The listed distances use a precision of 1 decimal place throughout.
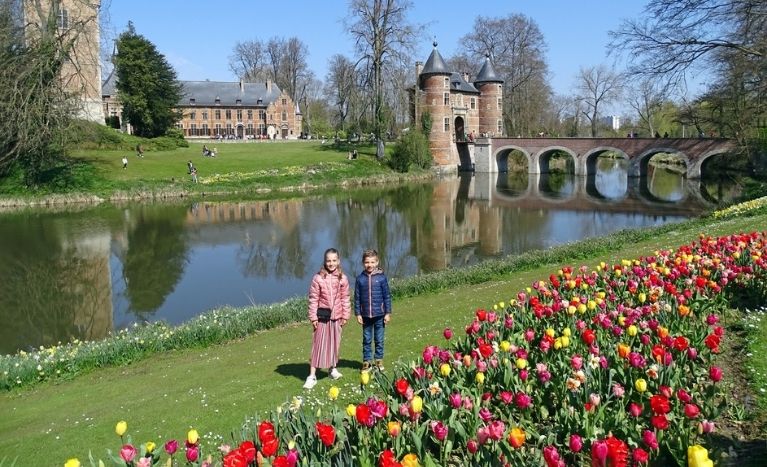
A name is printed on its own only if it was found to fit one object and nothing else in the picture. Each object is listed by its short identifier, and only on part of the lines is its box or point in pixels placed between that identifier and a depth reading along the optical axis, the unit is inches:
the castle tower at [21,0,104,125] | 1136.8
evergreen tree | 1648.6
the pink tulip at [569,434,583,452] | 121.8
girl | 235.9
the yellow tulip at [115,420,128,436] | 134.6
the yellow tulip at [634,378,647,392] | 148.3
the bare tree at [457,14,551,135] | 2129.7
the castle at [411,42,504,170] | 1894.7
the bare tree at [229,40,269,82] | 2839.6
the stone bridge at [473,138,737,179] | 1555.1
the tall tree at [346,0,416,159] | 1552.7
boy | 239.9
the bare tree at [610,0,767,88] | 713.6
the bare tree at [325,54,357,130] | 1594.5
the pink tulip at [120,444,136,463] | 122.3
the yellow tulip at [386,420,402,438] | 133.0
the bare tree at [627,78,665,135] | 793.6
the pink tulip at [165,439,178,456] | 125.0
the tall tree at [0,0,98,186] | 1037.8
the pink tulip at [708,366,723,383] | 148.6
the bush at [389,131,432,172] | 1664.6
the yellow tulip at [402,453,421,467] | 112.0
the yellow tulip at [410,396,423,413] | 140.1
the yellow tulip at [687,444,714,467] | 94.8
